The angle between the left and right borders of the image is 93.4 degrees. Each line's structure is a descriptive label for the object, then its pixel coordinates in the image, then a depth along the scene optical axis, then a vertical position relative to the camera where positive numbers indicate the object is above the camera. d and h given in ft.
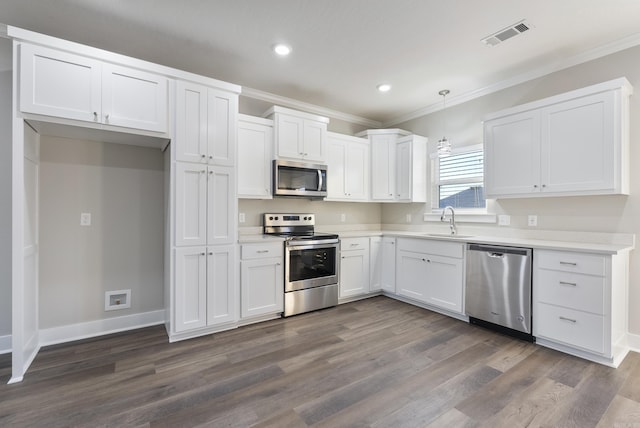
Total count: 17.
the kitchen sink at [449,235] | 11.99 -0.89
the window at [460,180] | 12.41 +1.49
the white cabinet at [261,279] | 10.33 -2.37
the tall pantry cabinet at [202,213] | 9.00 -0.02
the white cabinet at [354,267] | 12.80 -2.32
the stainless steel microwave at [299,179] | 11.74 +1.38
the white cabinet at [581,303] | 7.66 -2.40
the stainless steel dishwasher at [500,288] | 9.12 -2.40
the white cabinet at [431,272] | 10.96 -2.30
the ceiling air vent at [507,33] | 8.03 +5.05
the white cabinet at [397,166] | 13.99 +2.29
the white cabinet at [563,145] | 8.23 +2.12
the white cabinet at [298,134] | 11.81 +3.21
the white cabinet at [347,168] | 13.62 +2.14
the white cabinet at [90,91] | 7.05 +3.11
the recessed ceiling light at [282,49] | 9.12 +5.05
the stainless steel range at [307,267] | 11.27 -2.11
